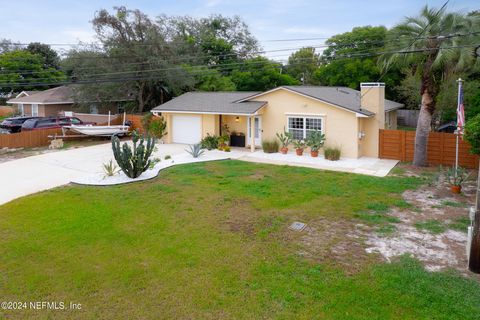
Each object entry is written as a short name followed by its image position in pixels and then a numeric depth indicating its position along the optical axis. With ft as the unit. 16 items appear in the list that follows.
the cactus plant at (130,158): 45.16
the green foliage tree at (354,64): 109.81
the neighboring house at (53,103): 105.19
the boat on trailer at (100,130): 75.87
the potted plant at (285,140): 63.62
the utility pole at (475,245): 21.49
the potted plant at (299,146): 61.87
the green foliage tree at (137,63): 91.04
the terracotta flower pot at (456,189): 38.93
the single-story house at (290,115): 59.26
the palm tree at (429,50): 45.50
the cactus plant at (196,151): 59.93
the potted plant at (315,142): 60.29
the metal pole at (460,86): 41.49
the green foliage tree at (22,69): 136.05
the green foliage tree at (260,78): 123.95
